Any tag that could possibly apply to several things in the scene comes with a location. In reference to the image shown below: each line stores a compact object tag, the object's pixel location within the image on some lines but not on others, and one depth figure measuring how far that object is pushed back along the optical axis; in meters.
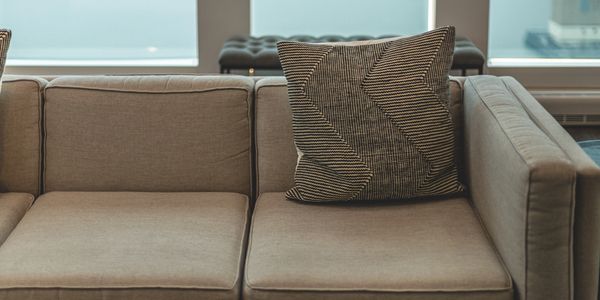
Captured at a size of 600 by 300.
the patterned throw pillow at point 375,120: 2.54
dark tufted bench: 4.02
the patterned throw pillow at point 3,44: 2.71
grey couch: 2.10
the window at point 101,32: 4.53
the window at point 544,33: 4.50
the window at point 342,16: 4.52
